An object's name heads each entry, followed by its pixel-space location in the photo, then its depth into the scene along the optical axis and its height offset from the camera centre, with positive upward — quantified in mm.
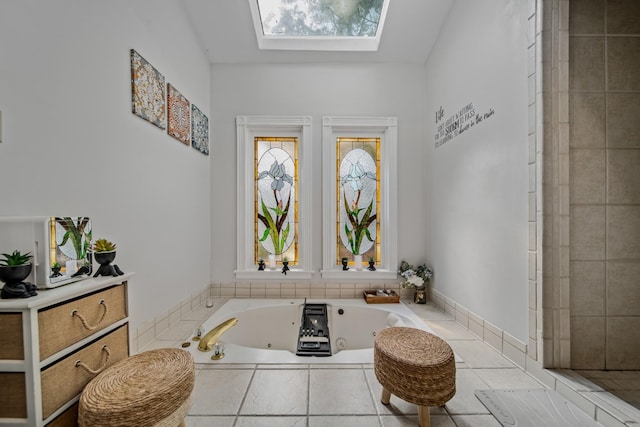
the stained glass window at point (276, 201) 2418 +111
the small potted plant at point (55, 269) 830 -184
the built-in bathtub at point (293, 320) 2018 -893
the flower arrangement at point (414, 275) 2188 -552
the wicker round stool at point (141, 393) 716 -546
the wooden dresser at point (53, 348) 664 -394
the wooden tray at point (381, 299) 2182 -748
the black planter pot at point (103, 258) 1003 -174
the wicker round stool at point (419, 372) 955 -622
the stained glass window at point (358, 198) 2428 +137
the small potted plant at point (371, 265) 2344 -490
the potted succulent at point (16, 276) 708 -176
